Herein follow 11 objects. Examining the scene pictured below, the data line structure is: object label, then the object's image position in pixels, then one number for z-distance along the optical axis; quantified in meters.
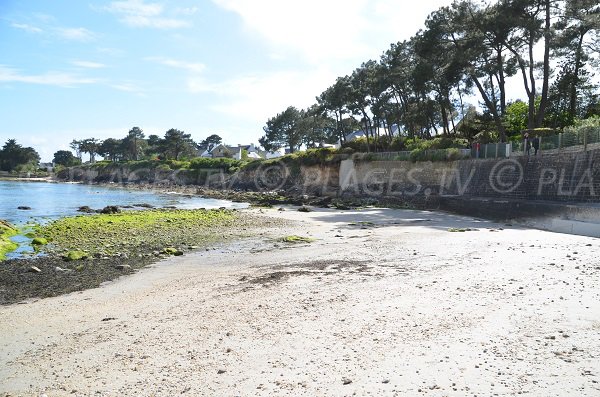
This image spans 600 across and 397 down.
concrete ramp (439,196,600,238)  17.42
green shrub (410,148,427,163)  40.71
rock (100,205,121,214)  32.06
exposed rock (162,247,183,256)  16.16
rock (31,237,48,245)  18.05
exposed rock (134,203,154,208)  39.58
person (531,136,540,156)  26.73
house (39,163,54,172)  159.80
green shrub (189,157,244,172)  83.56
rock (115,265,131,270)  13.68
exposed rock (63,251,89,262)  14.85
